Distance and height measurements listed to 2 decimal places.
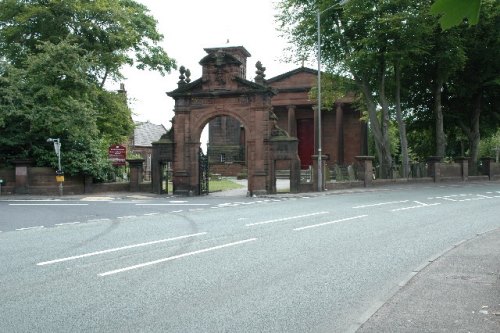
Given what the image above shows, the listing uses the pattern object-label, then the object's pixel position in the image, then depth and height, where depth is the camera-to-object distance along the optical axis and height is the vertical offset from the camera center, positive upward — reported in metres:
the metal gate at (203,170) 29.45 -0.19
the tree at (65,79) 28.34 +5.23
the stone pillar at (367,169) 32.41 -0.32
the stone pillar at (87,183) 30.61 -0.88
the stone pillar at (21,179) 28.81 -0.51
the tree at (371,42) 30.56 +7.76
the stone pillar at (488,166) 43.52 -0.35
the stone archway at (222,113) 28.38 +3.04
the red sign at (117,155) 31.64 +0.83
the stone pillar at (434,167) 38.06 -0.31
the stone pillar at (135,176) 31.03 -0.49
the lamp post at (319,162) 28.90 +0.16
